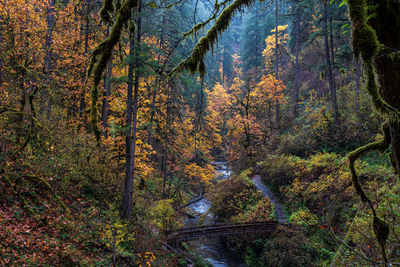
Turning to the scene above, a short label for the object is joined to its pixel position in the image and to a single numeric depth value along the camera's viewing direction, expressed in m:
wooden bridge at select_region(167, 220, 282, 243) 12.66
